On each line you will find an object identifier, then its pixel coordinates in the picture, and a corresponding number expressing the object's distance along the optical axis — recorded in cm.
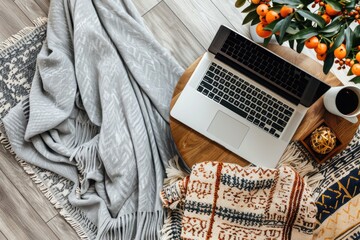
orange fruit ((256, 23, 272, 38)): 96
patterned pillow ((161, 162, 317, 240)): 114
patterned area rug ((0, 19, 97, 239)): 137
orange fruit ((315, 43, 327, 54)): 92
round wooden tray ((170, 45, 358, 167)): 115
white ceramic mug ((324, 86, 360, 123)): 109
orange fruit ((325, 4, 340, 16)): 90
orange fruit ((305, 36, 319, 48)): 92
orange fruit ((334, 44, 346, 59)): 89
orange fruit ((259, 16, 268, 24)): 94
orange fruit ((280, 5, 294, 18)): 92
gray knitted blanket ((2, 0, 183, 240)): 130
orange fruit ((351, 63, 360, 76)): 88
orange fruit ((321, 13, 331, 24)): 91
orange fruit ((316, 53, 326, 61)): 94
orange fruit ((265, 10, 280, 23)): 91
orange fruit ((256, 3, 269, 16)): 92
